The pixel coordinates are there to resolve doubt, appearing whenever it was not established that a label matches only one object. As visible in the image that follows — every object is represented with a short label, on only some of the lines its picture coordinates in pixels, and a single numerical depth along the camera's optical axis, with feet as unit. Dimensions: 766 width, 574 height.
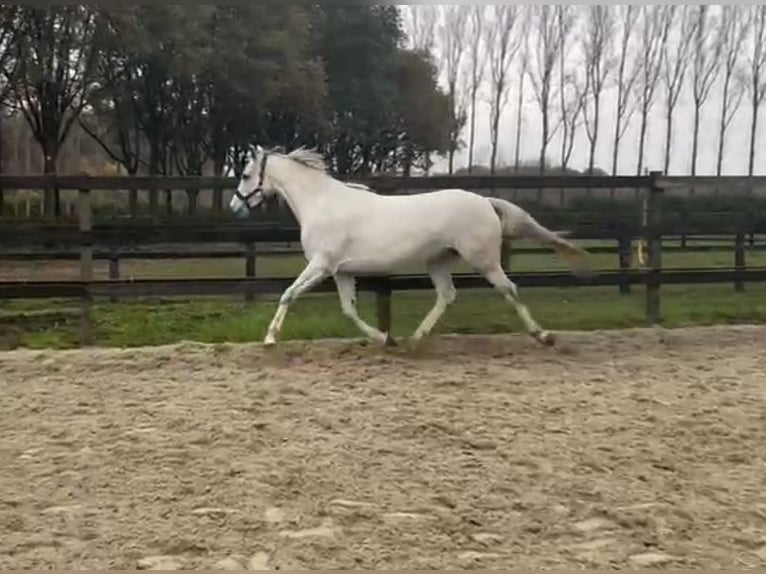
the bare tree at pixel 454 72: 96.78
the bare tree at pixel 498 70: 89.66
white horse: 18.21
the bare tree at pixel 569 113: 91.15
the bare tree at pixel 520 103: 90.89
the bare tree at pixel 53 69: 55.06
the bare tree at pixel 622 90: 82.66
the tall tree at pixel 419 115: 102.27
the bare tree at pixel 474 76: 94.37
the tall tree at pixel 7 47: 52.24
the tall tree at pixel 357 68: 91.15
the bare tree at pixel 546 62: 82.07
